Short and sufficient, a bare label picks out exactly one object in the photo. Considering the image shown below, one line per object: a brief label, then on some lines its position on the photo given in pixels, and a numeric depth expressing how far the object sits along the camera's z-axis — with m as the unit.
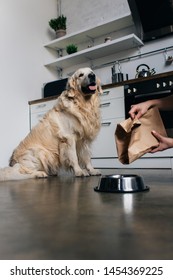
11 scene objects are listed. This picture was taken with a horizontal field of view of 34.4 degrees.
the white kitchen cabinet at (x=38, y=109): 3.68
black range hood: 3.06
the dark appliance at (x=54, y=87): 3.76
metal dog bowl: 1.12
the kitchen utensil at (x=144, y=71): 3.20
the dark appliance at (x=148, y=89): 2.79
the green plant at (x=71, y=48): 3.94
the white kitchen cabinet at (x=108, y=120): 3.11
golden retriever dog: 2.21
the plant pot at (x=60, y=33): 4.11
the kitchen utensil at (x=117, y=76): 3.48
